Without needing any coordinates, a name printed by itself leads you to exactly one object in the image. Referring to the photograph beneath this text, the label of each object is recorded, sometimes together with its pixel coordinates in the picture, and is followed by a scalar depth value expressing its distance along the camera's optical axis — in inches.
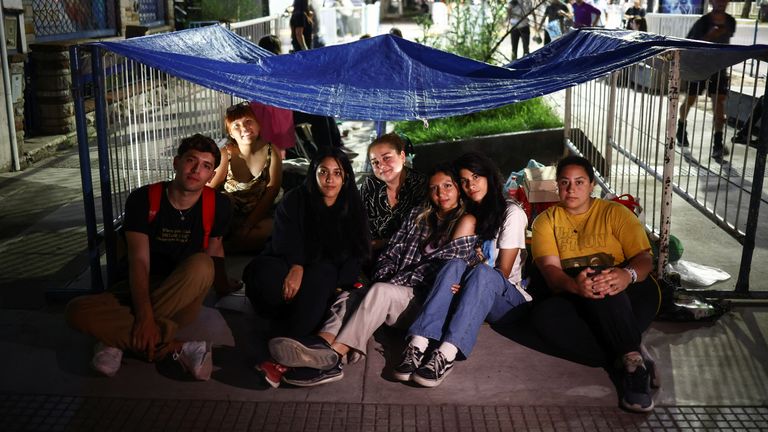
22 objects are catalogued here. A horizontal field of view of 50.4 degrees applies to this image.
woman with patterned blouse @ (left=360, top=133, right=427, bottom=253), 199.2
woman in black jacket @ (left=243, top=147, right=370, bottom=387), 179.5
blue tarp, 179.9
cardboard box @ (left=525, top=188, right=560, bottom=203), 230.8
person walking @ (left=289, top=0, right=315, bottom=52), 593.4
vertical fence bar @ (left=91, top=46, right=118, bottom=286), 190.5
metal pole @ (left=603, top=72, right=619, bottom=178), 272.4
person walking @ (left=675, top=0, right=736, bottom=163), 366.1
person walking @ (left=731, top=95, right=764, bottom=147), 353.5
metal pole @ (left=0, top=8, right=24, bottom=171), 344.1
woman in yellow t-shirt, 164.4
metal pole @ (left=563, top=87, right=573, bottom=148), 317.2
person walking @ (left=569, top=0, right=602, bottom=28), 672.4
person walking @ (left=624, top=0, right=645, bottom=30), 746.2
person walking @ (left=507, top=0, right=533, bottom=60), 633.0
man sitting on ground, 164.7
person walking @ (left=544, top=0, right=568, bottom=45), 704.4
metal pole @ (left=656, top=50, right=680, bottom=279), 185.2
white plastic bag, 216.8
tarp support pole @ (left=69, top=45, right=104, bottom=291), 185.5
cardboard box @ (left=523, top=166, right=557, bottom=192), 231.0
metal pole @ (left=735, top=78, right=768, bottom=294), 186.1
